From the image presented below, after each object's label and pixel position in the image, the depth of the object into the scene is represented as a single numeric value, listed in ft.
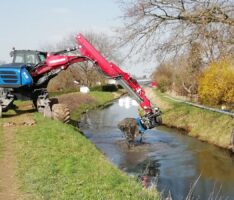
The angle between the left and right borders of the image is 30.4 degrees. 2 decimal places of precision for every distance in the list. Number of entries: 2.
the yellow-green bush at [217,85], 90.33
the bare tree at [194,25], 60.18
